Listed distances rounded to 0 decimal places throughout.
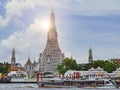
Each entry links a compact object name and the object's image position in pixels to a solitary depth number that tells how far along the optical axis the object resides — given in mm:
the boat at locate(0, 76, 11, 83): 90701
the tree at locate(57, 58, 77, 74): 107173
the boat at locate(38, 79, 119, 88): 57481
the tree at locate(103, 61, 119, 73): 94492
